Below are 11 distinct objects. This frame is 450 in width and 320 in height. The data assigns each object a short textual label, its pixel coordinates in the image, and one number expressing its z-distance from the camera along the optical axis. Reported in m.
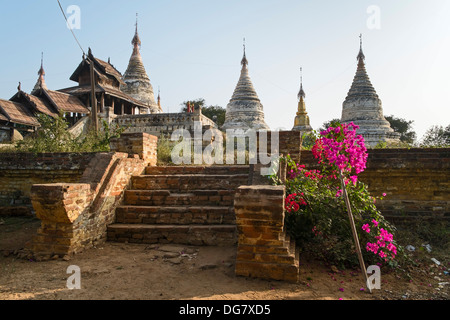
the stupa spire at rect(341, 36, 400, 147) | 17.78
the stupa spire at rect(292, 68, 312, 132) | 24.20
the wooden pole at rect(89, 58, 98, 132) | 12.05
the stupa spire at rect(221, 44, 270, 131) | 20.69
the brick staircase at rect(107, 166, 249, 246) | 4.15
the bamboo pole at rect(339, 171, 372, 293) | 2.88
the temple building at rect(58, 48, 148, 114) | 19.23
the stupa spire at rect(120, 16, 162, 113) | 23.12
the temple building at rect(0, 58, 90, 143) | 15.38
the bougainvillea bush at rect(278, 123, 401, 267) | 3.55
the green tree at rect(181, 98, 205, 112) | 40.69
